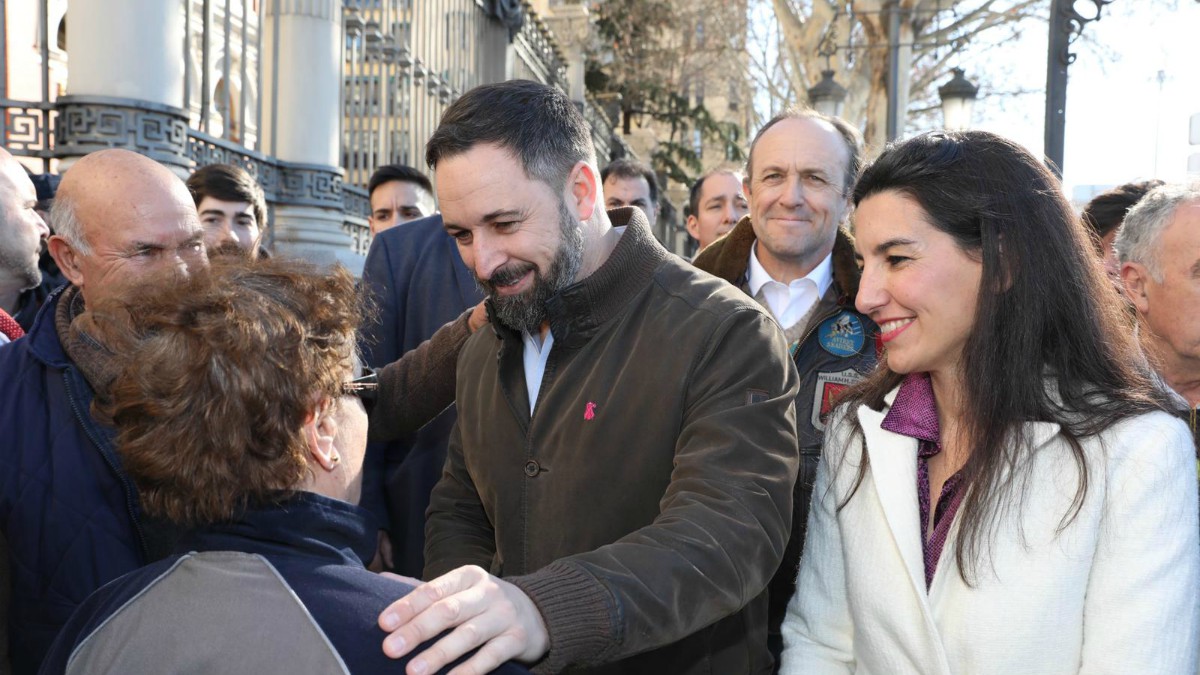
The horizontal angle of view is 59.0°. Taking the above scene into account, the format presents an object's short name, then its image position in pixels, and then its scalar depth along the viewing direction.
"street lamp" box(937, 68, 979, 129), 10.59
